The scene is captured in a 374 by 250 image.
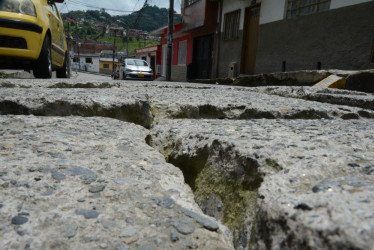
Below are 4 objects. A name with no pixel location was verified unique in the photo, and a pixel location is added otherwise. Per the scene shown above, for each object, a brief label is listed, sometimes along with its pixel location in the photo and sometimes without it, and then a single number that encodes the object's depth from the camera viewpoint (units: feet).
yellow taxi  10.99
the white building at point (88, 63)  195.31
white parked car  51.75
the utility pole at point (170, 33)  43.82
